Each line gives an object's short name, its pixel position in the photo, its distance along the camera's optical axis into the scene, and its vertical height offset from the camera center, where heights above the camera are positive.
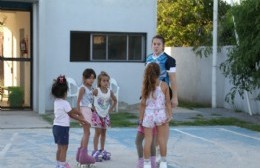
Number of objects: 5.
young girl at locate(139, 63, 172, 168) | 9.80 -0.83
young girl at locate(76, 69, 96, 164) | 10.59 -0.91
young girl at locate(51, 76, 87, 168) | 9.75 -0.92
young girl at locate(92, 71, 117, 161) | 11.06 -0.93
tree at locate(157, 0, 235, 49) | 33.45 +1.46
